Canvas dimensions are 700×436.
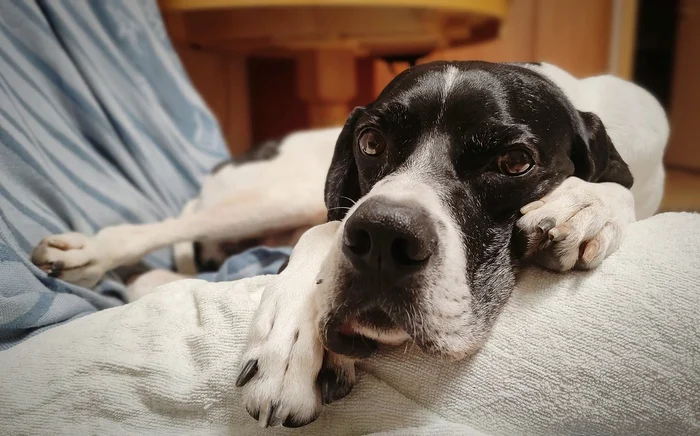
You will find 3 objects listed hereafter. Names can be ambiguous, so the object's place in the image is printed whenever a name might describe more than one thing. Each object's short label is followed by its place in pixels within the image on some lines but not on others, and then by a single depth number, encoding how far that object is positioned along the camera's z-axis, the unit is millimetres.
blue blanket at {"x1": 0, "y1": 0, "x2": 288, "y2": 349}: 364
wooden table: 712
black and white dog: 235
